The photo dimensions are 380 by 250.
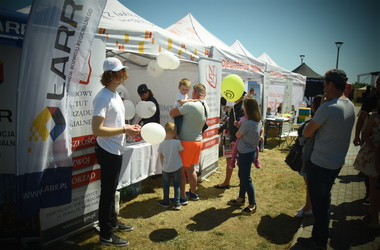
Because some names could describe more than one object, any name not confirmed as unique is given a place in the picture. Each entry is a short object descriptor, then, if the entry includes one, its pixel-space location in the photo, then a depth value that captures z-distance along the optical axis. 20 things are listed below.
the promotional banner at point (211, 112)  4.84
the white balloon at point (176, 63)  4.27
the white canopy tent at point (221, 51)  6.60
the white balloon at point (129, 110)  4.17
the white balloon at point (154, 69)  4.88
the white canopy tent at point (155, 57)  3.79
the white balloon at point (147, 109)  4.20
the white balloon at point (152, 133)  2.66
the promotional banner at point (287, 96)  11.50
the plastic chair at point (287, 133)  8.66
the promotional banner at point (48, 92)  1.99
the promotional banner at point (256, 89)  9.37
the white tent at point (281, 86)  11.59
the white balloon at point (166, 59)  4.14
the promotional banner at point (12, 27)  2.42
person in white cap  2.37
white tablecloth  3.79
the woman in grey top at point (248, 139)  3.40
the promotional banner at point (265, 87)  7.92
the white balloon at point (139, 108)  4.21
